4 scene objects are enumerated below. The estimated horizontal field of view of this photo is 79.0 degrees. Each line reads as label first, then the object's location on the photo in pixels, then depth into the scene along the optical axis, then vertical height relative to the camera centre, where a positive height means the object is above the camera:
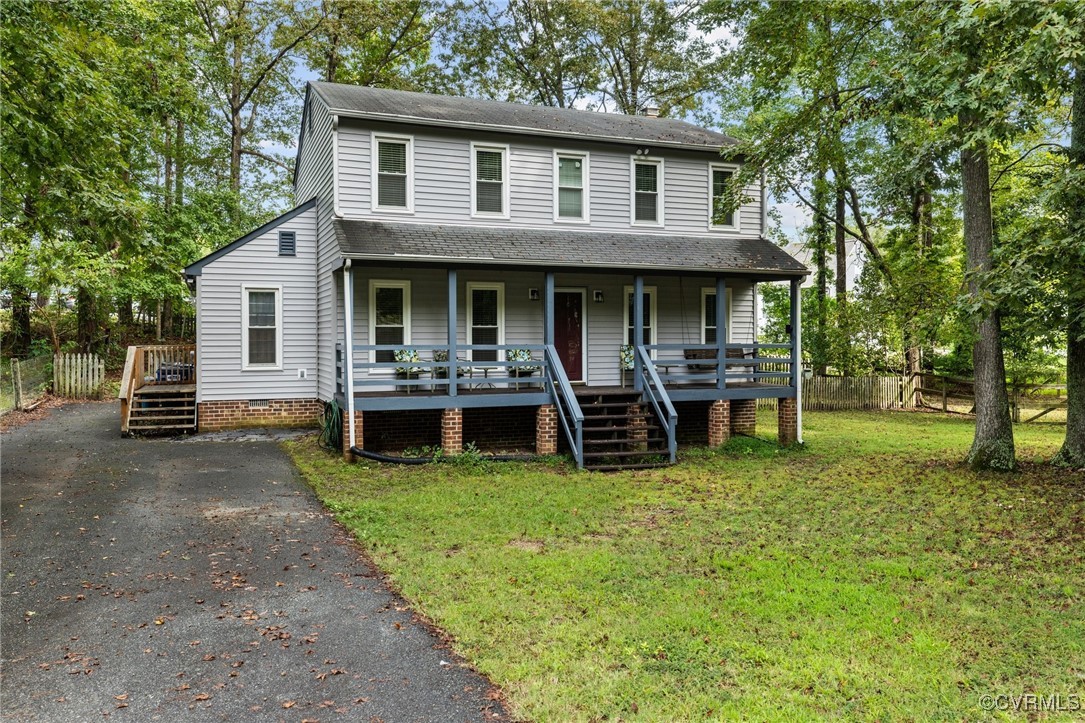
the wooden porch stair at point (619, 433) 10.95 -1.35
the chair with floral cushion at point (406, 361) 12.06 -0.03
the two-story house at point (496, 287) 11.52 +1.43
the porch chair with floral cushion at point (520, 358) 12.67 +0.01
